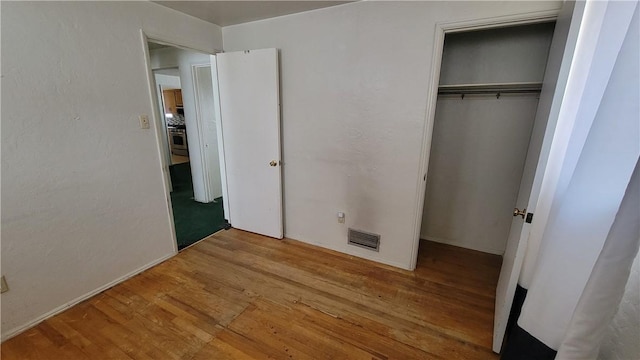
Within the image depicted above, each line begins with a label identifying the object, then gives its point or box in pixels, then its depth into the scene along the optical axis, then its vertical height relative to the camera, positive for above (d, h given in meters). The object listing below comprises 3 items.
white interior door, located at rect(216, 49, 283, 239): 2.48 -0.19
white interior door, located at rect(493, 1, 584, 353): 1.11 -0.18
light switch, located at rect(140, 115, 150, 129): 2.10 -0.05
